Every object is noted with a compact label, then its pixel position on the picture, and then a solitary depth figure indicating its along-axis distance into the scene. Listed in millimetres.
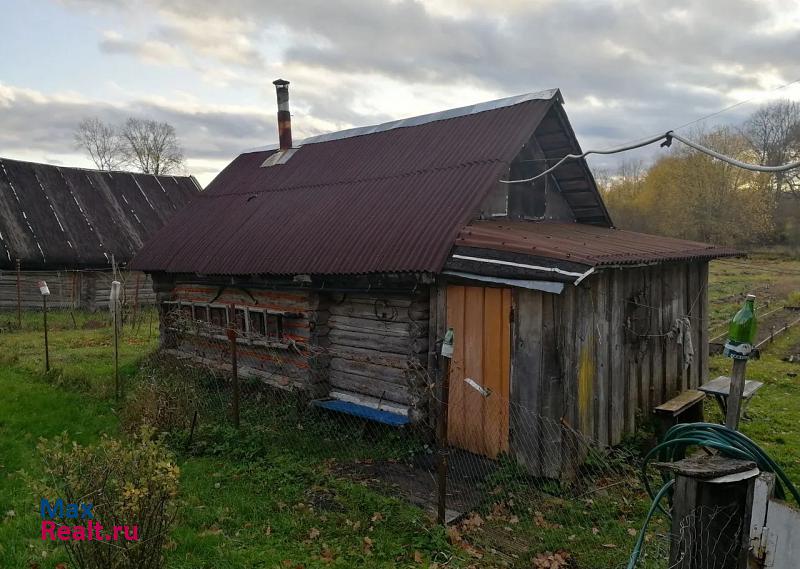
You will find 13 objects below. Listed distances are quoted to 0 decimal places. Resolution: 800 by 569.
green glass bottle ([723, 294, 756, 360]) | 3754
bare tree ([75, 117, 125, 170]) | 48781
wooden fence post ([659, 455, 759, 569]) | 2781
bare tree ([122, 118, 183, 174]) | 47031
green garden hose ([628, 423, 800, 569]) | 3062
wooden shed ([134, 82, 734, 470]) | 6836
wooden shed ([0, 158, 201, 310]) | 20500
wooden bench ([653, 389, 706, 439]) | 7753
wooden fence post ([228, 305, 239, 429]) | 7895
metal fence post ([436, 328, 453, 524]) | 5444
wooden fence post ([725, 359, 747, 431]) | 3783
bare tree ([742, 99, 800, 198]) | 41375
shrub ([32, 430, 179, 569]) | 3943
